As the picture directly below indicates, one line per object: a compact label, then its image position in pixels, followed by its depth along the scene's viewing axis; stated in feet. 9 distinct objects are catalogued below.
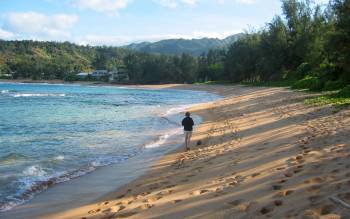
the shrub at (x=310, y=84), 121.39
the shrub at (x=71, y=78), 606.46
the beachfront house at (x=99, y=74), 599.98
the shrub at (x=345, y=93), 81.23
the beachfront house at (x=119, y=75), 554.46
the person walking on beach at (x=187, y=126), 55.72
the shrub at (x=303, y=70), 194.35
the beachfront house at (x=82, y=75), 610.24
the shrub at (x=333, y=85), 106.29
